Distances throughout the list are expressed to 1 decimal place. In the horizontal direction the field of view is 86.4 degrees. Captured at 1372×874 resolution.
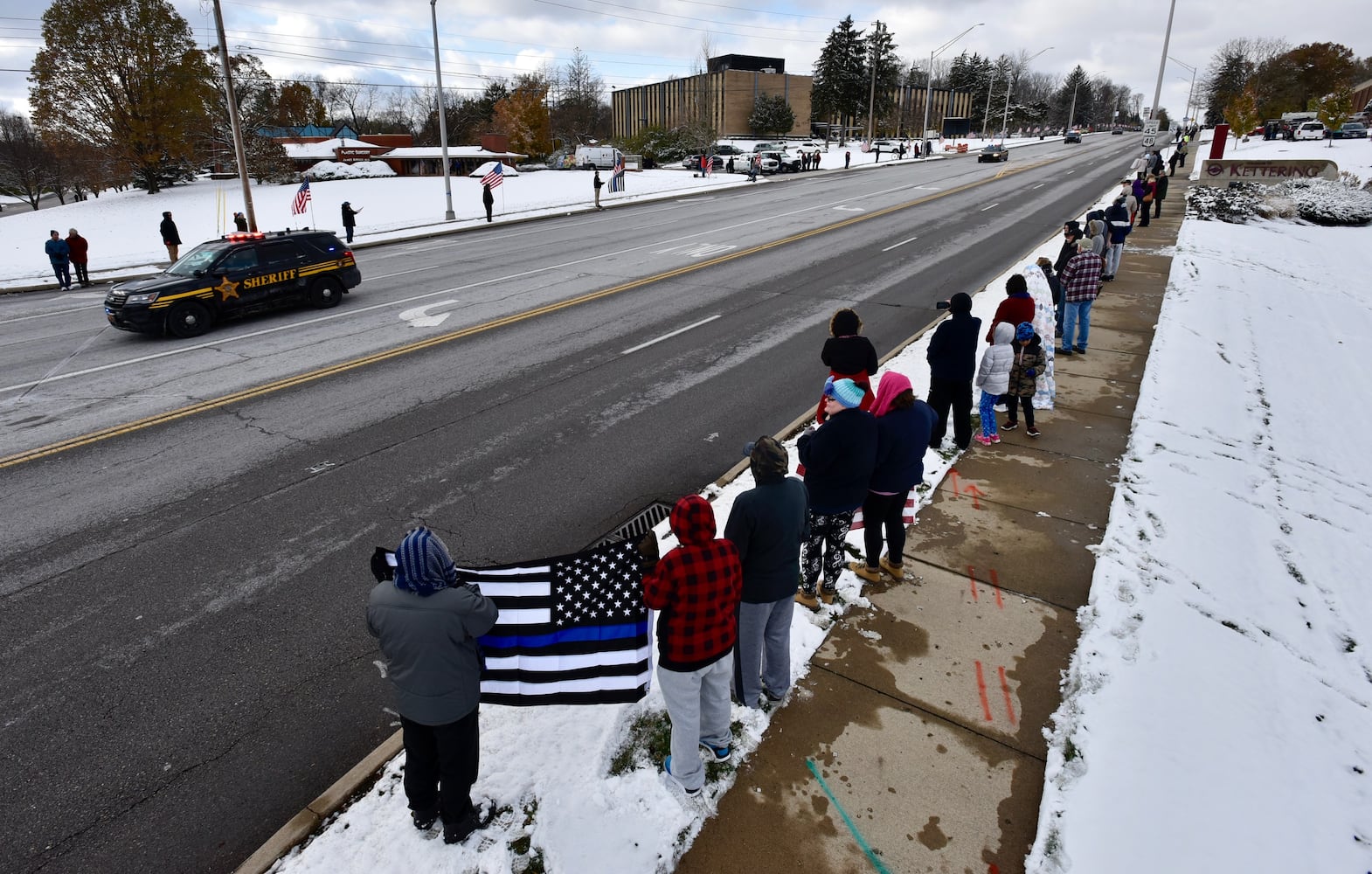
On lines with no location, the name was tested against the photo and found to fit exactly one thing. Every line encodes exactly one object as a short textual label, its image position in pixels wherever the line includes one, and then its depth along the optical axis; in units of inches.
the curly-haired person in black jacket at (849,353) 255.0
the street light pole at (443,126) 1217.4
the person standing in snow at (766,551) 157.2
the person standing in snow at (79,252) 796.6
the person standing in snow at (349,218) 1038.4
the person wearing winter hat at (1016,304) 319.6
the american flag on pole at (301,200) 948.3
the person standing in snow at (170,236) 919.0
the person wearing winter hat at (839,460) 195.5
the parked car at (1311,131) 2290.8
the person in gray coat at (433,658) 129.3
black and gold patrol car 530.6
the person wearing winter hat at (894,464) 214.1
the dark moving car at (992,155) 2246.6
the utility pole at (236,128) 948.6
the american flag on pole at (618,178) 1581.8
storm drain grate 256.5
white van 2272.4
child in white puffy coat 318.3
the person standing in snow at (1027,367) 328.5
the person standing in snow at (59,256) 765.9
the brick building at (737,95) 4281.5
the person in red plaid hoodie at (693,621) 140.3
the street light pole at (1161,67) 1460.5
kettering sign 1110.4
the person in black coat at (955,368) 297.0
